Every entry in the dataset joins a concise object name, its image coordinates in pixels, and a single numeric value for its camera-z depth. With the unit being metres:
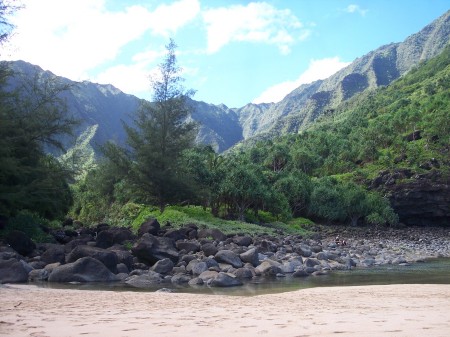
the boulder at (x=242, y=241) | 25.80
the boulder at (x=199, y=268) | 16.91
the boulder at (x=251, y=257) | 19.73
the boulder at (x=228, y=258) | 18.59
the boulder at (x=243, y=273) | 17.11
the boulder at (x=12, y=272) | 13.90
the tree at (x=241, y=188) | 46.94
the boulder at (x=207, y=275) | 15.59
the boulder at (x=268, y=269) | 18.23
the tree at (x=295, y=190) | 65.31
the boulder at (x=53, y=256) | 17.05
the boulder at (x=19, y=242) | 18.86
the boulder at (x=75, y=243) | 18.69
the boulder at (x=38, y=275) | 14.87
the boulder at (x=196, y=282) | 15.13
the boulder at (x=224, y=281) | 14.77
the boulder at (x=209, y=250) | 20.72
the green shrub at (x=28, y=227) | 23.67
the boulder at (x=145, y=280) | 14.74
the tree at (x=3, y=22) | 20.08
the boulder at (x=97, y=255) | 16.05
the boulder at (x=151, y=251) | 18.41
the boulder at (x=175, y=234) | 24.25
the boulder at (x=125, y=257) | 17.09
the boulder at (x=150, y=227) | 25.73
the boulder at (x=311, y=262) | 21.07
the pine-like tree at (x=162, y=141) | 37.78
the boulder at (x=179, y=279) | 15.61
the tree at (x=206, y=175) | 43.12
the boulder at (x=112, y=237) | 21.78
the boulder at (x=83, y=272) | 14.59
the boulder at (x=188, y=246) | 21.44
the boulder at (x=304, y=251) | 25.26
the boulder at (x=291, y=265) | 19.27
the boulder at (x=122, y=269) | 16.28
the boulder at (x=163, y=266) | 16.92
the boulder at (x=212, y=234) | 26.62
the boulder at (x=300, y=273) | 18.69
